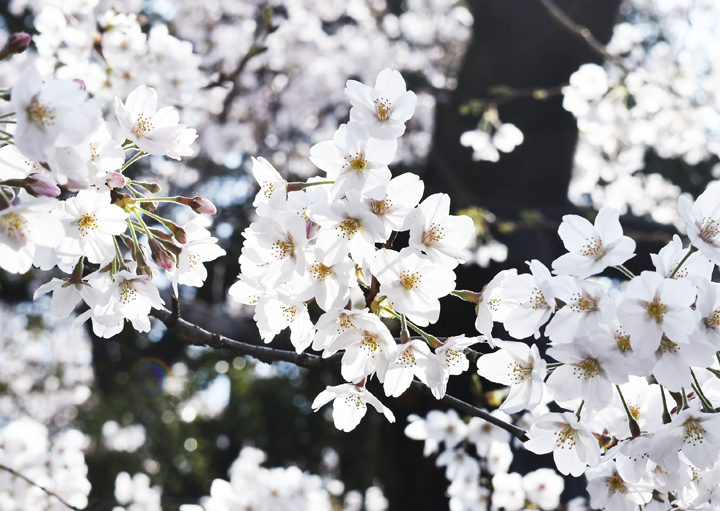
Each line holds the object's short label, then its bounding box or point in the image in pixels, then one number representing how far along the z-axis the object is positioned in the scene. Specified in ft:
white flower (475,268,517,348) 1.93
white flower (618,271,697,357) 1.75
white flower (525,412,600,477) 1.90
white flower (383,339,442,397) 1.86
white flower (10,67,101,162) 1.69
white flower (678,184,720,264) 1.84
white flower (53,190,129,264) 1.82
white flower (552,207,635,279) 1.86
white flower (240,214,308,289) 1.84
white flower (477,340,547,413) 1.88
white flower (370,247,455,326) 1.83
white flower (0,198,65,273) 1.73
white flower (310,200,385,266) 1.79
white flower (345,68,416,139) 1.87
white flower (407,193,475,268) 1.85
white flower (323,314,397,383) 1.85
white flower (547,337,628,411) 1.80
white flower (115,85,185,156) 1.92
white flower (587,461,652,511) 1.95
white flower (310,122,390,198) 1.83
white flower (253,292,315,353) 1.93
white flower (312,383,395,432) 1.94
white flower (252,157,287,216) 1.86
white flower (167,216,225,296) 1.99
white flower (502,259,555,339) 1.86
